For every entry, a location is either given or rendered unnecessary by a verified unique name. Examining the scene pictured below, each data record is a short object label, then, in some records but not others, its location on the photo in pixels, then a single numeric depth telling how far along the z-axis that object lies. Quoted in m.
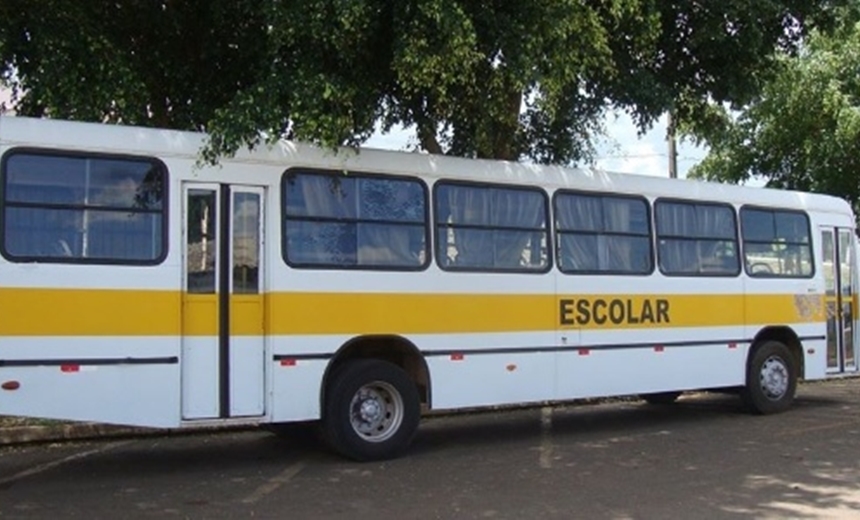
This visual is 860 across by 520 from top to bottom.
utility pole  22.36
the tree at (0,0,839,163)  8.05
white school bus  7.69
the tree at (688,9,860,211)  19.47
